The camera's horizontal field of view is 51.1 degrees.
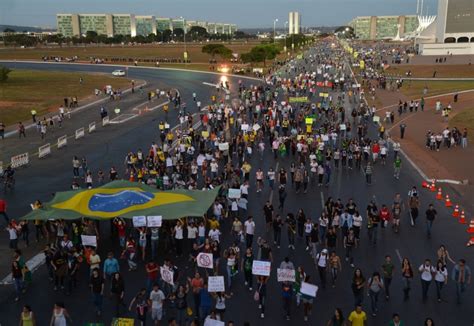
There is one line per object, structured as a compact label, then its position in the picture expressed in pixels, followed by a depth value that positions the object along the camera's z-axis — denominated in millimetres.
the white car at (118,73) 84500
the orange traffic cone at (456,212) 20178
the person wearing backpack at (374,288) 12508
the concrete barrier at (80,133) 37050
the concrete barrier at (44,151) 31031
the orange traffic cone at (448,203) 21441
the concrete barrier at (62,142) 33800
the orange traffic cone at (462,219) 19375
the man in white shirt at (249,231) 16188
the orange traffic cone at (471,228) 18278
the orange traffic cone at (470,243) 17142
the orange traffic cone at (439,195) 22484
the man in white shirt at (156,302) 11664
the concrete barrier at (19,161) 28452
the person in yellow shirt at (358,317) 10852
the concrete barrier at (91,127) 39391
